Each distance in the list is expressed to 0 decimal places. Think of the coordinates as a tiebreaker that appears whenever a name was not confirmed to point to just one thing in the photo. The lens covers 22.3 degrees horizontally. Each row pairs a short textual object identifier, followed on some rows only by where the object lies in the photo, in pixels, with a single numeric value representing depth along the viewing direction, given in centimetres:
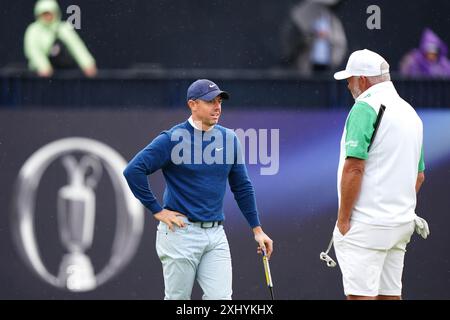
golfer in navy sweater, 715
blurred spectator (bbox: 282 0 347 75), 1084
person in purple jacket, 1099
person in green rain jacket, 1048
